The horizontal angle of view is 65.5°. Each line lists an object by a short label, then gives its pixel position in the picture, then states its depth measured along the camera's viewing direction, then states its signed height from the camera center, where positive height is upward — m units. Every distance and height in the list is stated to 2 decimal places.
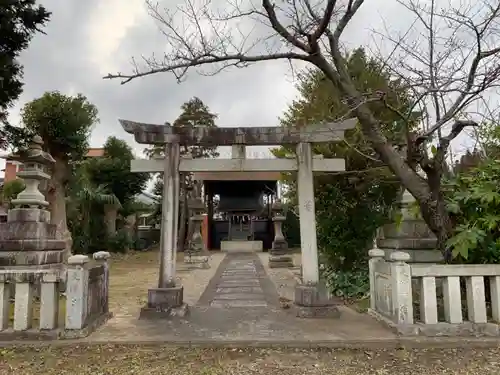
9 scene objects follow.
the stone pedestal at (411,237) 6.92 -0.22
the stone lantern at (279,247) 14.36 -0.89
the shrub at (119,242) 20.94 -0.82
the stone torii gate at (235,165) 6.31 +1.03
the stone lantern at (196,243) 14.16 -0.67
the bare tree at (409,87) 5.30 +1.87
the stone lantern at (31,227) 7.21 +0.01
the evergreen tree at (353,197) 8.29 +0.63
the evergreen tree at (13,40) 7.14 +3.57
